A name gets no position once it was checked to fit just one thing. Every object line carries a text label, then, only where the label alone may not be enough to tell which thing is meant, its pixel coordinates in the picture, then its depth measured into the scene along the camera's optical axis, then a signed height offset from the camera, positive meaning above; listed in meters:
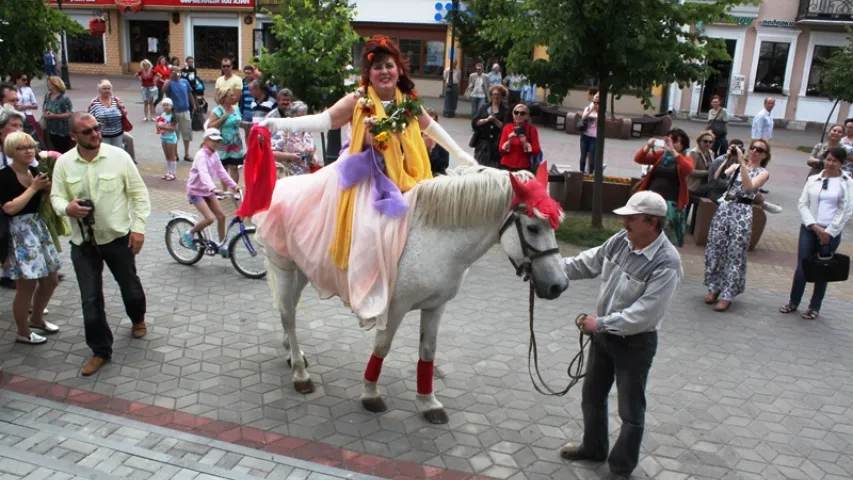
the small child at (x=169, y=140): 12.45 -1.32
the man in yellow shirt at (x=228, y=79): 13.95 -0.19
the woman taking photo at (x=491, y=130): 11.23 -0.75
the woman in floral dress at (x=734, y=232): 7.68 -1.52
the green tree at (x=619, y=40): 8.95 +0.66
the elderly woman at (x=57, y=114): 11.16 -0.85
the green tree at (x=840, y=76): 19.34 +0.72
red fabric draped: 4.85 -0.70
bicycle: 7.84 -2.05
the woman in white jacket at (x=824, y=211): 7.22 -1.16
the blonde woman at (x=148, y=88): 19.98 -0.64
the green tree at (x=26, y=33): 10.45 +0.41
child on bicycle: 7.91 -1.29
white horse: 4.23 -1.03
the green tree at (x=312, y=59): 10.33 +0.23
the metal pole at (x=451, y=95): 24.22 -0.47
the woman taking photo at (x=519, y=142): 10.23 -0.84
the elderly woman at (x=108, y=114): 11.09 -0.81
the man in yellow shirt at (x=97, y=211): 5.38 -1.15
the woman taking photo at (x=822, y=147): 11.73 -0.87
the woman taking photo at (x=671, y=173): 8.47 -0.98
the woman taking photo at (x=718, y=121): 15.16 -0.59
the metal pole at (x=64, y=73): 26.62 -0.45
